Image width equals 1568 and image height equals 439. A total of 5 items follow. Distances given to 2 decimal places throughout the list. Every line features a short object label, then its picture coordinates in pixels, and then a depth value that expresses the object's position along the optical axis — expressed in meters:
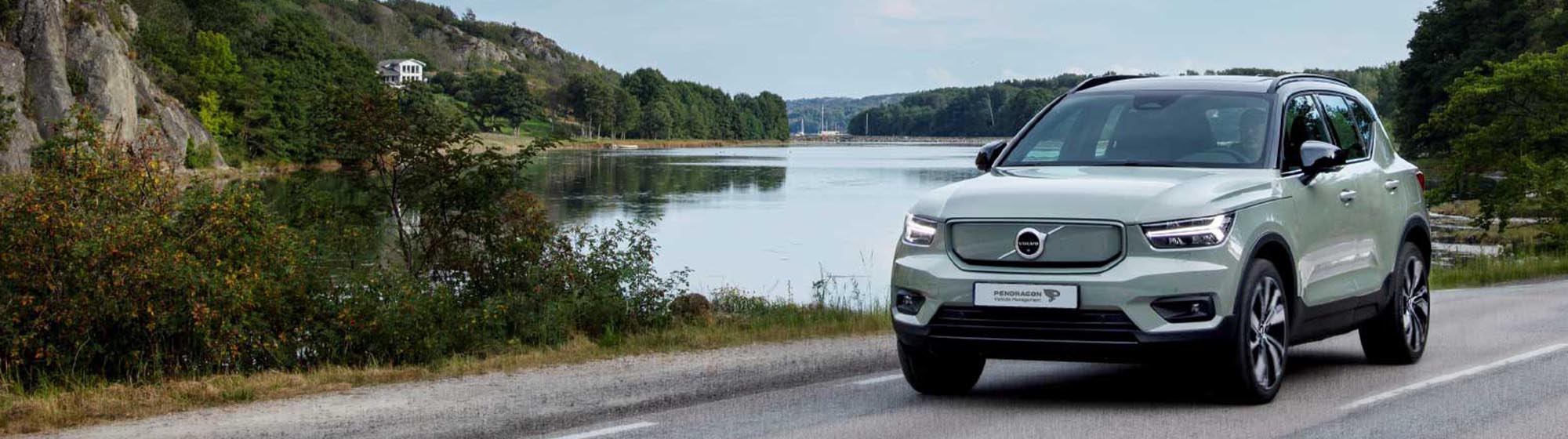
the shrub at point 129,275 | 11.77
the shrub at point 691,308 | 17.39
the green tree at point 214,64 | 99.56
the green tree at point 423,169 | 19.86
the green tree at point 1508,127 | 34.81
